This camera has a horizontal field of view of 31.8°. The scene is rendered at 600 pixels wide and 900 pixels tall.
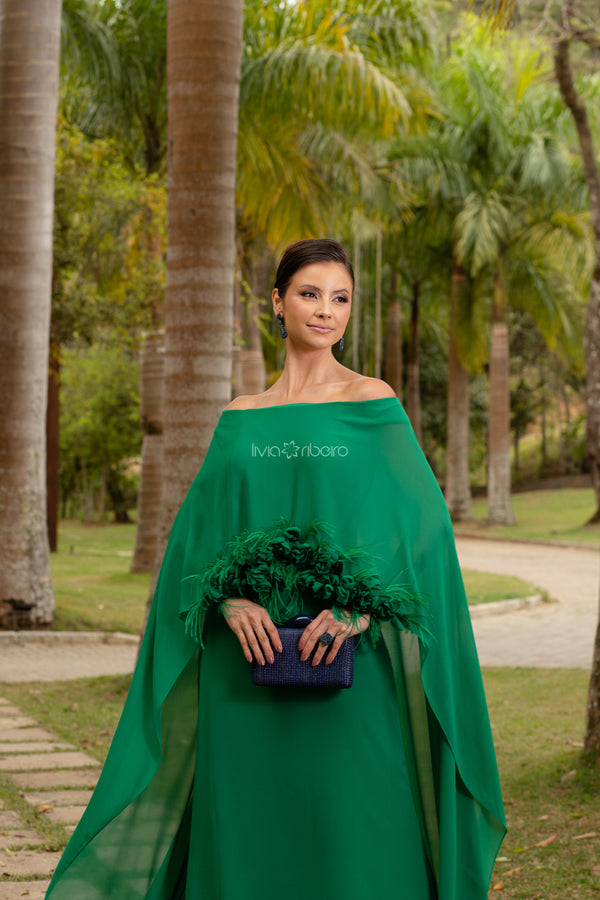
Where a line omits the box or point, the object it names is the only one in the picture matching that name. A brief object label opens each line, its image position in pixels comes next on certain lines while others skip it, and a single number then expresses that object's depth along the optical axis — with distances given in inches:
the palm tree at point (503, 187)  1037.2
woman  107.1
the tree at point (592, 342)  205.6
